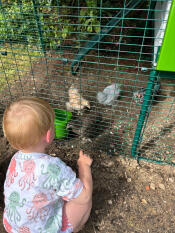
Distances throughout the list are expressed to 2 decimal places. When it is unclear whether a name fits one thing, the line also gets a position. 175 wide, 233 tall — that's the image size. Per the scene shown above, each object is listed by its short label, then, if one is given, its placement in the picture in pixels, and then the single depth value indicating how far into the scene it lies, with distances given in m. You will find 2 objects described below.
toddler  1.15
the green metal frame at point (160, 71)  1.35
